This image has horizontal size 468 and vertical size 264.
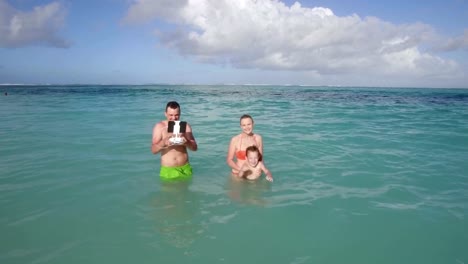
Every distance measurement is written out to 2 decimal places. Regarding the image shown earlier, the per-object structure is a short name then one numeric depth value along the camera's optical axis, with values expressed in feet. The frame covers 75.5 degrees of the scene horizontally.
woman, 20.21
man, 18.12
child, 19.04
